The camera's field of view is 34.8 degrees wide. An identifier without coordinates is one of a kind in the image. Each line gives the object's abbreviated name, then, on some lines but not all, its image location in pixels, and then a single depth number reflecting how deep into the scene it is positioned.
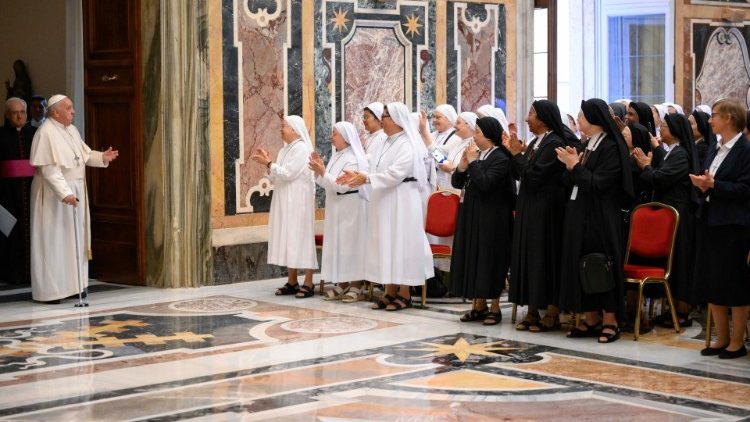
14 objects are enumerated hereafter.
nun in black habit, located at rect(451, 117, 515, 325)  8.77
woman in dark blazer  7.32
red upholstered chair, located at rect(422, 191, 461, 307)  9.96
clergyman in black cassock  11.61
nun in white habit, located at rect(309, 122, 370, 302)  10.05
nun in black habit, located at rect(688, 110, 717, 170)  9.25
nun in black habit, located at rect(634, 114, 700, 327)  8.68
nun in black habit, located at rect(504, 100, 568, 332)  8.34
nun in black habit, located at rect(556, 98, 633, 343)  8.02
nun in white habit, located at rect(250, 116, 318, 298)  10.41
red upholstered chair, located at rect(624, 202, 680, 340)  8.21
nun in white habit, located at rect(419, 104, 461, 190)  11.19
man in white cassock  10.10
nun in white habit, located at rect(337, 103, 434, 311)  9.52
